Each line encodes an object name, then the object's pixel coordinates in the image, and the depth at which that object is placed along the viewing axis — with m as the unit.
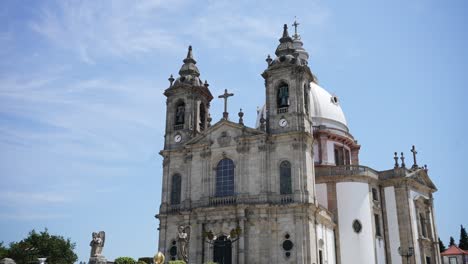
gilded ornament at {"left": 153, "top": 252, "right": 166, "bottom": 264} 21.97
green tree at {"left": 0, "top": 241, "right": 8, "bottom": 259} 44.64
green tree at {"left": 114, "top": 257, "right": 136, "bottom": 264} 26.08
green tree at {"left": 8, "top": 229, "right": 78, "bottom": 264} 45.84
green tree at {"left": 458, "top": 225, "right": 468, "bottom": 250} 66.59
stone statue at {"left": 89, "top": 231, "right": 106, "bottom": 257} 25.47
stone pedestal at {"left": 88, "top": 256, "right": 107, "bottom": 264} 24.69
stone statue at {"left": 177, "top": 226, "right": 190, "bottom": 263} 28.44
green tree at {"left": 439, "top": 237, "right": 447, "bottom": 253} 67.54
